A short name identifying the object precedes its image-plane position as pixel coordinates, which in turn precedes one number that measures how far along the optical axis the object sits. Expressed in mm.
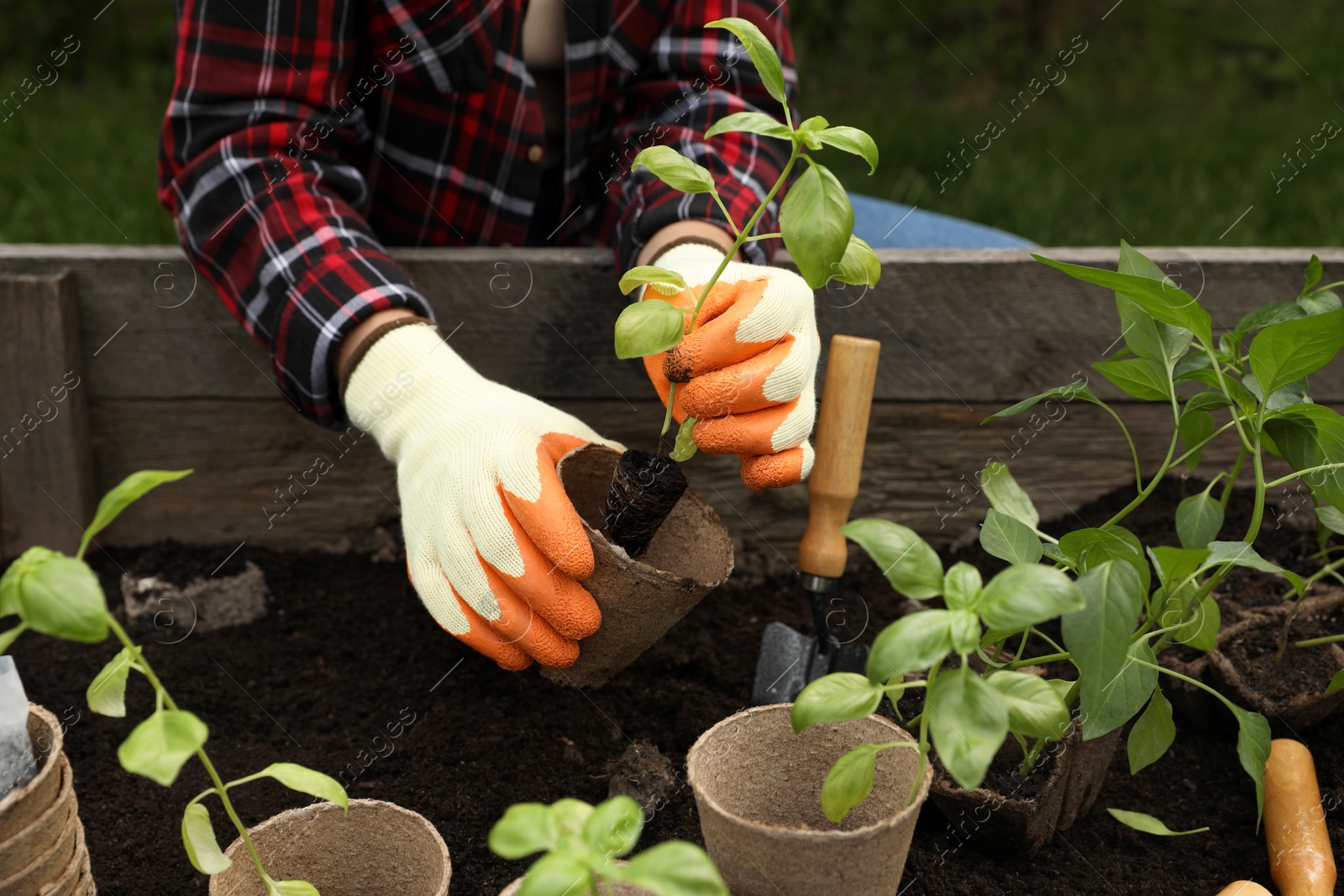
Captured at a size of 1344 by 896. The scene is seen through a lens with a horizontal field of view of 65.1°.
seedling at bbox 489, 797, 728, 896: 557
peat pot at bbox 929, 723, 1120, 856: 1044
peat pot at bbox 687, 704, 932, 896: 813
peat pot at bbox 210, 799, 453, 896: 889
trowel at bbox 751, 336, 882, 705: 1287
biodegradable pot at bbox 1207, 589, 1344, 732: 1204
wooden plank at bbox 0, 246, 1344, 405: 1634
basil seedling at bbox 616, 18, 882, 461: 784
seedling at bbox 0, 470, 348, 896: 609
